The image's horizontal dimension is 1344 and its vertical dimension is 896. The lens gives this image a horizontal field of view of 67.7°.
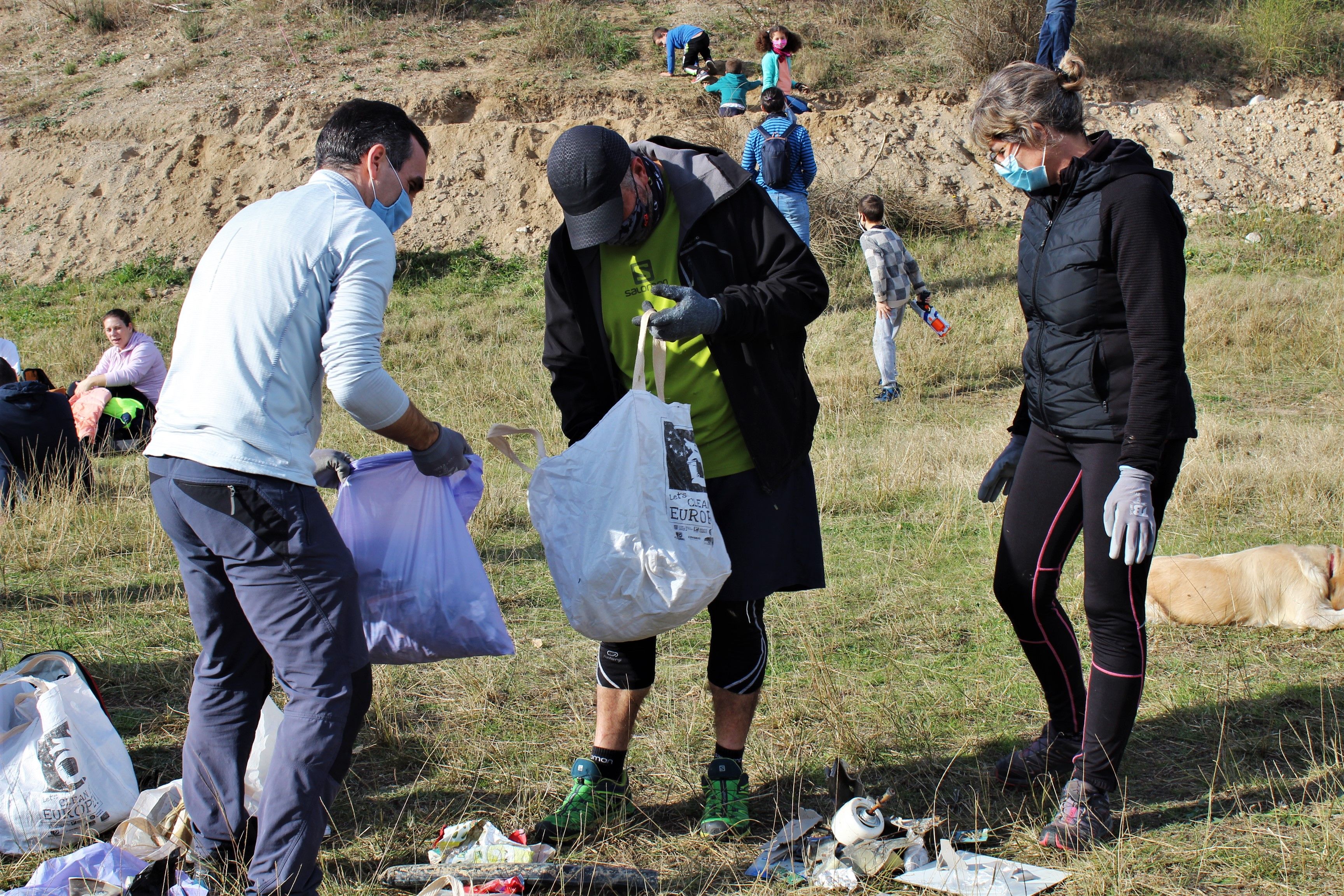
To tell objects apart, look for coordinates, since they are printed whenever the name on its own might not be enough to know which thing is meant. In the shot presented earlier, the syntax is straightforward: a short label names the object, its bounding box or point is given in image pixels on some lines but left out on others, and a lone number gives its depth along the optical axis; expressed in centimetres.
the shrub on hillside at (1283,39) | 1733
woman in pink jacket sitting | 817
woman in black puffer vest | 228
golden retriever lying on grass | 382
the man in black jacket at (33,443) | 620
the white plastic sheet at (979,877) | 228
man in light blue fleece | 210
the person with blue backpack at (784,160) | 903
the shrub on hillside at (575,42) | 1808
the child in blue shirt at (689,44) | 1706
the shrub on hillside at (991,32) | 1666
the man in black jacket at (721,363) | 254
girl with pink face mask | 1220
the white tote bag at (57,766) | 258
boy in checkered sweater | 812
